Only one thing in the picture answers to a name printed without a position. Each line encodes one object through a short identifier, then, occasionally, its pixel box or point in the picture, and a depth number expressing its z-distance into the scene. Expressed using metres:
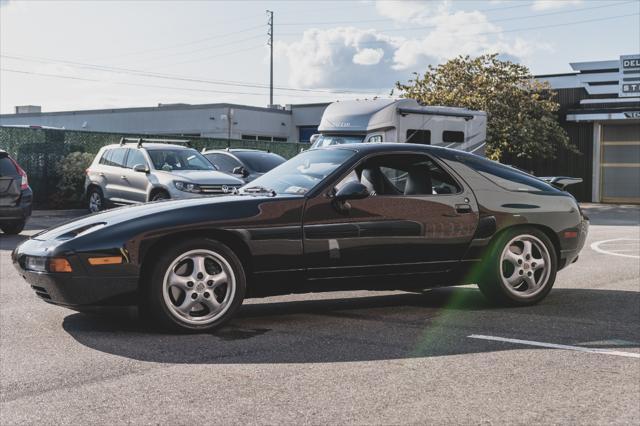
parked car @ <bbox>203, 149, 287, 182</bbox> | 19.14
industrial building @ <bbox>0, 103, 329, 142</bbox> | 56.09
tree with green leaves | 33.72
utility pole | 70.72
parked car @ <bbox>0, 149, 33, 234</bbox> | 14.19
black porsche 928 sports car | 5.99
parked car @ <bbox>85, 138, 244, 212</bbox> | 16.20
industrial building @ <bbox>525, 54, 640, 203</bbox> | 37.44
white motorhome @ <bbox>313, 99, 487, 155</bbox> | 17.44
